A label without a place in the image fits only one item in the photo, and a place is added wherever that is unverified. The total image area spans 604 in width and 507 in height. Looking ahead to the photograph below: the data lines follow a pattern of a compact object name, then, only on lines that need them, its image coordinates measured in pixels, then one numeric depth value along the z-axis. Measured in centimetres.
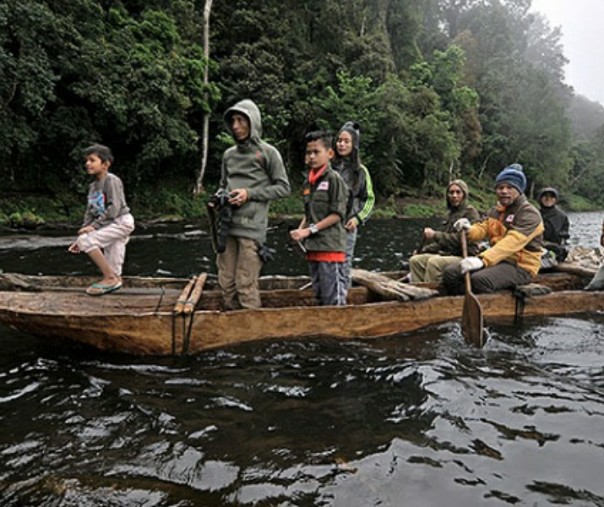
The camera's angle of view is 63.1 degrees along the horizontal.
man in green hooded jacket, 498
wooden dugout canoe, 451
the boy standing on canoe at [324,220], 529
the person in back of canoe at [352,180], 607
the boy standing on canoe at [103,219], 530
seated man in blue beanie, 605
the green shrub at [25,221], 1708
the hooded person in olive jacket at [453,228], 705
